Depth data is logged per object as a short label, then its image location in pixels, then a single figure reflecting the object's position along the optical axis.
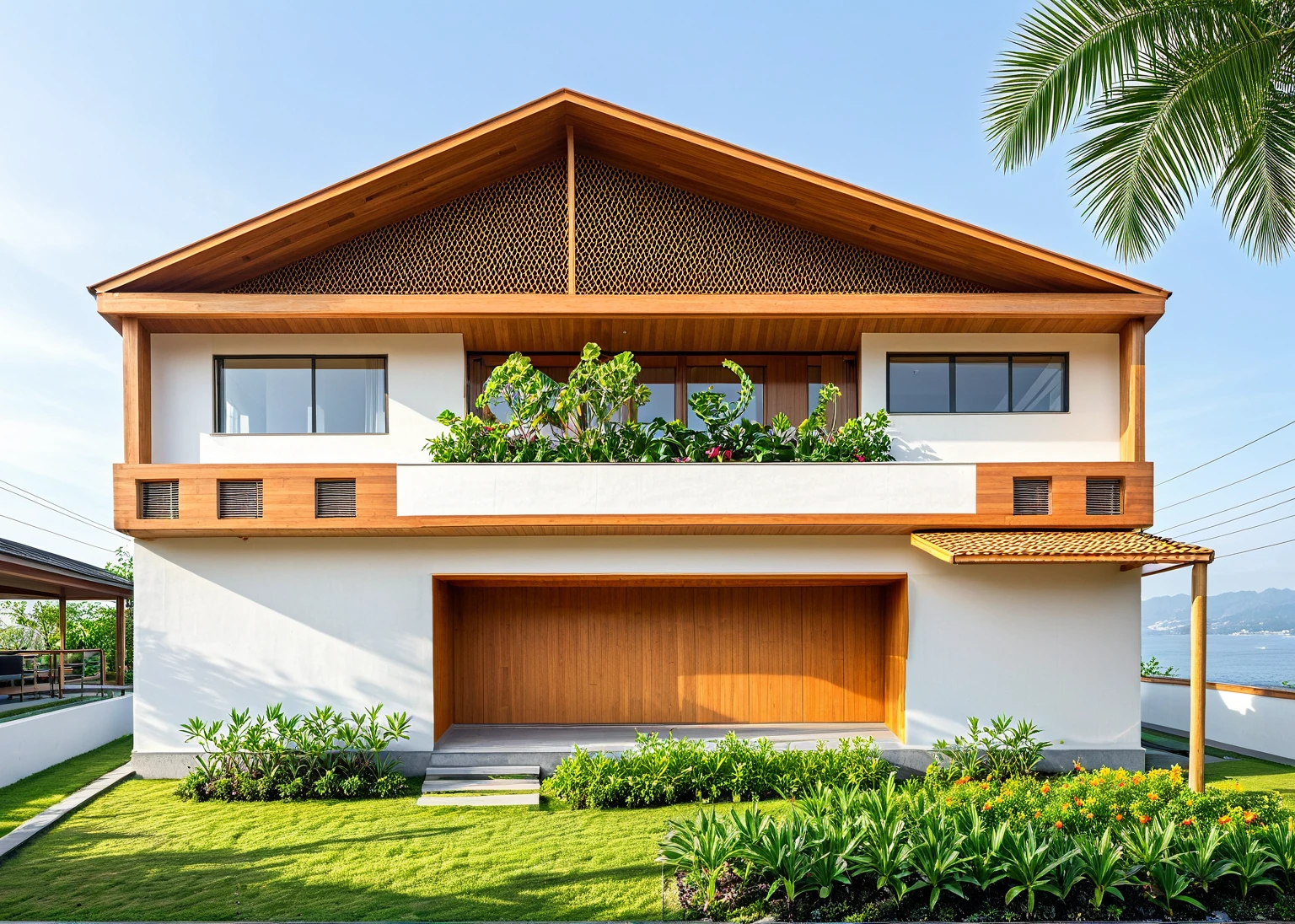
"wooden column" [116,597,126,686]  19.25
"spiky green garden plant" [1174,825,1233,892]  6.24
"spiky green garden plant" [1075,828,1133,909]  6.10
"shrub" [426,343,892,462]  10.46
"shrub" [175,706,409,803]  9.66
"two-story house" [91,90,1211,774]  10.25
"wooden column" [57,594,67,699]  17.90
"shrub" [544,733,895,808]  9.31
